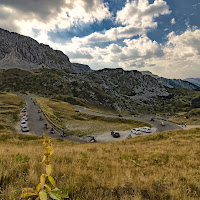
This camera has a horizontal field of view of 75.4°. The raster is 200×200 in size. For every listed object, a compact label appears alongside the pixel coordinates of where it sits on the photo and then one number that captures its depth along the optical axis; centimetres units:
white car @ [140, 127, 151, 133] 3753
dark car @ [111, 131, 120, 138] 3381
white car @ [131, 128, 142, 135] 3597
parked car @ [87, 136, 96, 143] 3003
